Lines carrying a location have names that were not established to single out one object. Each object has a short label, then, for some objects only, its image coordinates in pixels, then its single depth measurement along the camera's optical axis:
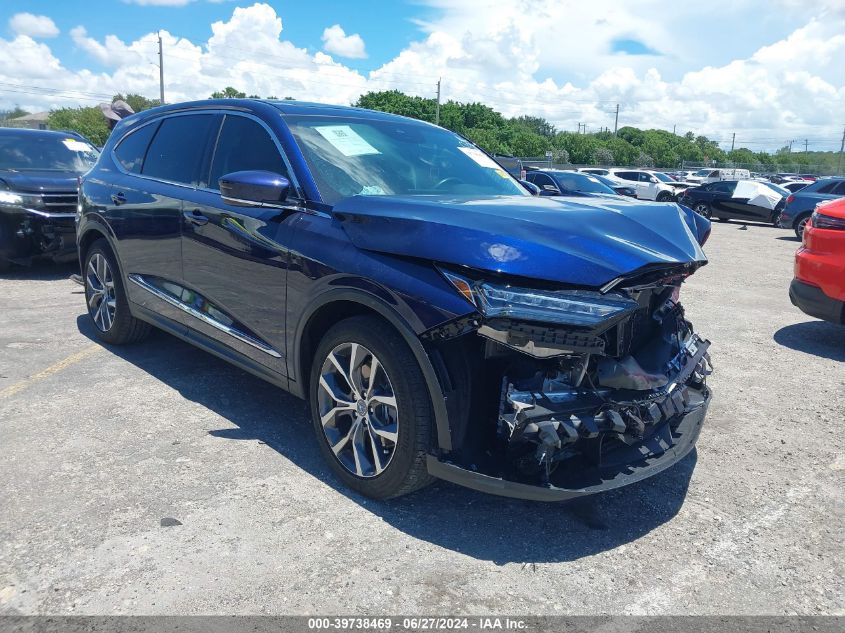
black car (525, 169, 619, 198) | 16.69
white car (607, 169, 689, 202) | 25.72
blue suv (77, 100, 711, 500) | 2.60
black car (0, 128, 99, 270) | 7.84
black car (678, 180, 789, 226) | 20.06
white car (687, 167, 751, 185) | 40.38
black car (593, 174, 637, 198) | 19.24
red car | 5.41
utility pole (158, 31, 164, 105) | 52.91
